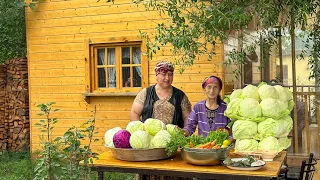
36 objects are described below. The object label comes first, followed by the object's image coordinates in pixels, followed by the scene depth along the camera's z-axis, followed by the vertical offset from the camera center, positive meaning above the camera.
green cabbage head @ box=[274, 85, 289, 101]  3.51 -0.06
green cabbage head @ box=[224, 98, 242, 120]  3.41 -0.18
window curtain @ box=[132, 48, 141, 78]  8.01 +0.54
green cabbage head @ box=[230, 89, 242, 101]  3.58 -0.07
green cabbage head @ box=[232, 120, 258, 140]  3.29 -0.33
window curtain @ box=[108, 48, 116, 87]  8.27 +0.47
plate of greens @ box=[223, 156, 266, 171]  2.90 -0.52
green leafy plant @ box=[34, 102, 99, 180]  3.29 -0.54
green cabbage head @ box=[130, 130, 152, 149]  3.24 -0.39
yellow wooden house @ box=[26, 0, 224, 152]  7.87 +0.48
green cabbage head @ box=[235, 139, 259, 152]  3.28 -0.44
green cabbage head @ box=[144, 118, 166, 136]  3.40 -0.31
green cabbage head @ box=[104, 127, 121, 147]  3.44 -0.39
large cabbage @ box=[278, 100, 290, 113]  3.36 -0.16
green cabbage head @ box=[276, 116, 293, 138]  3.29 -0.31
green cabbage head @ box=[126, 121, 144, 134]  3.40 -0.31
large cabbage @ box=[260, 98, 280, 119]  3.30 -0.17
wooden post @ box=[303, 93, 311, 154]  6.84 -0.45
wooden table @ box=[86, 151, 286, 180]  2.88 -0.57
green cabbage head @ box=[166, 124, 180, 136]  3.42 -0.34
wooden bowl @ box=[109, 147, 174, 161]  3.24 -0.50
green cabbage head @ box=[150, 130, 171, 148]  3.29 -0.40
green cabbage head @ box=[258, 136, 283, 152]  3.22 -0.44
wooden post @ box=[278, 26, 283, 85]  6.90 +0.48
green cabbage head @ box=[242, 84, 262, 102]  3.47 -0.06
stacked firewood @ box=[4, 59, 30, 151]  10.50 -0.35
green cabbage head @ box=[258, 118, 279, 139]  3.24 -0.32
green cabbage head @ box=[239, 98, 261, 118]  3.31 -0.17
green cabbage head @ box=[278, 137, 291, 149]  3.37 -0.44
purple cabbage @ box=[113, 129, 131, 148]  3.29 -0.39
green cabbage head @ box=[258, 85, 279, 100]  3.43 -0.05
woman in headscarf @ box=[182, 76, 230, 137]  4.24 -0.28
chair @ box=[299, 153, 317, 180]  3.90 -0.76
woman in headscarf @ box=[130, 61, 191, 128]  4.70 -0.19
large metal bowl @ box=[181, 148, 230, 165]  3.04 -0.48
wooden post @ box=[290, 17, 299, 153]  6.84 -0.11
